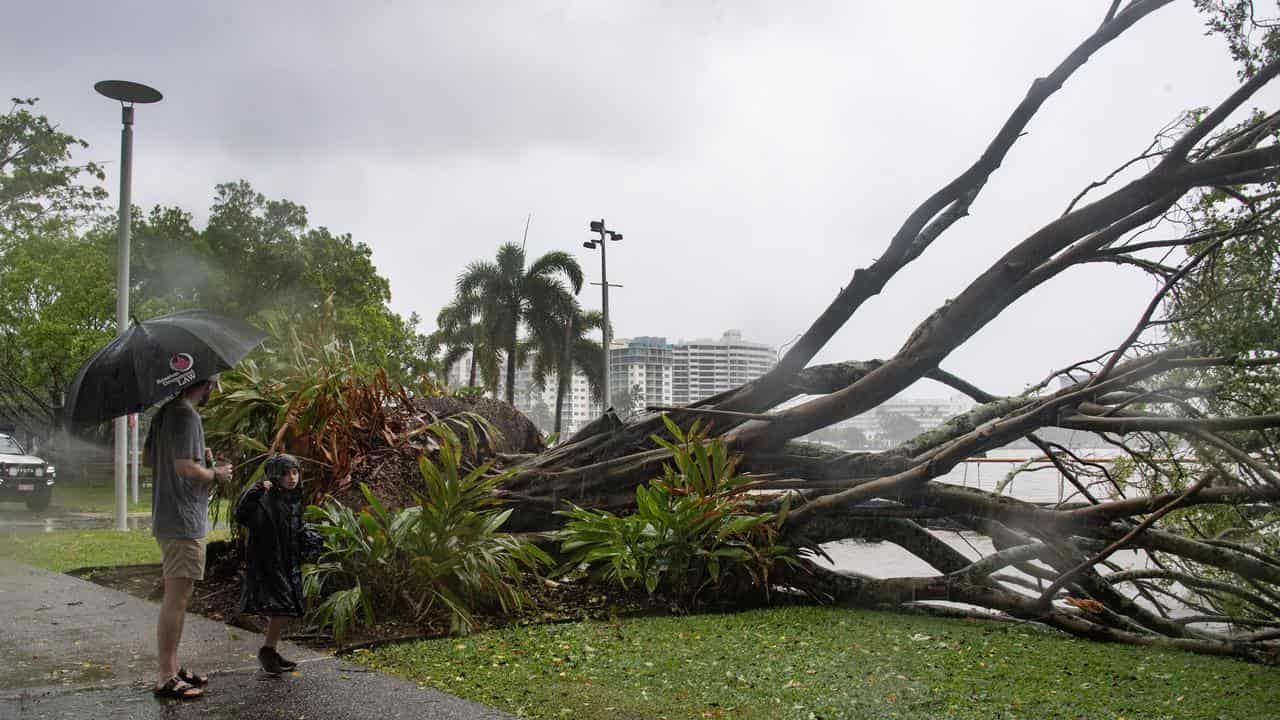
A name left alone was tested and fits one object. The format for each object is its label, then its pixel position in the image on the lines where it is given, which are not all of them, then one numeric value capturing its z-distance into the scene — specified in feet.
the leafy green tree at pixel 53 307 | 88.17
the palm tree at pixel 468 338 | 131.23
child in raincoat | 17.22
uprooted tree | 19.98
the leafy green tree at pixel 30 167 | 101.65
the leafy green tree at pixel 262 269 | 105.81
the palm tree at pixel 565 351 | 134.62
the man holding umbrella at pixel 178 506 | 15.96
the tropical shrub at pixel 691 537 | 24.31
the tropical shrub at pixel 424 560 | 21.94
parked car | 64.69
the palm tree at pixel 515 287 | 132.77
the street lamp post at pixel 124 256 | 45.73
